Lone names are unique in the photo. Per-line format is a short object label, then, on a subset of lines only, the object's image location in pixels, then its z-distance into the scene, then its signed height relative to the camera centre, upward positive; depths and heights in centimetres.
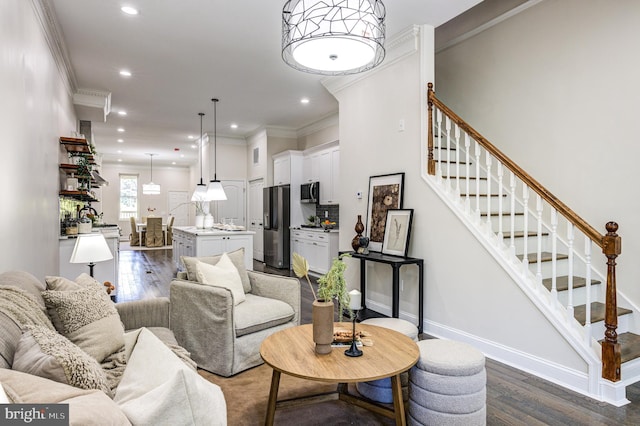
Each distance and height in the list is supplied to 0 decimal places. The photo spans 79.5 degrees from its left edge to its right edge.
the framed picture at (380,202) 429 +11
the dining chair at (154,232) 1223 -68
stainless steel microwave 738 +36
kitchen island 582 -48
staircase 252 -41
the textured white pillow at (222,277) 312 -55
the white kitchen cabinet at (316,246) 648 -64
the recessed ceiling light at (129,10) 353 +186
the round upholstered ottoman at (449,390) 201 -95
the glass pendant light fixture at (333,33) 199 +97
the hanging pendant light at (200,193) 665 +31
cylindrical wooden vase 201 -60
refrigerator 780 -29
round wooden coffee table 184 -78
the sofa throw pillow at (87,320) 182 -54
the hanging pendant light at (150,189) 1370 +79
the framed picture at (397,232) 408 -23
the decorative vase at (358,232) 441 -25
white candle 213 -50
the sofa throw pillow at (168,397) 101 -54
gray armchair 279 -86
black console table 379 -58
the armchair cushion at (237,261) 325 -45
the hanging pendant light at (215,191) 588 +30
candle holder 206 -76
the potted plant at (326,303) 202 -49
